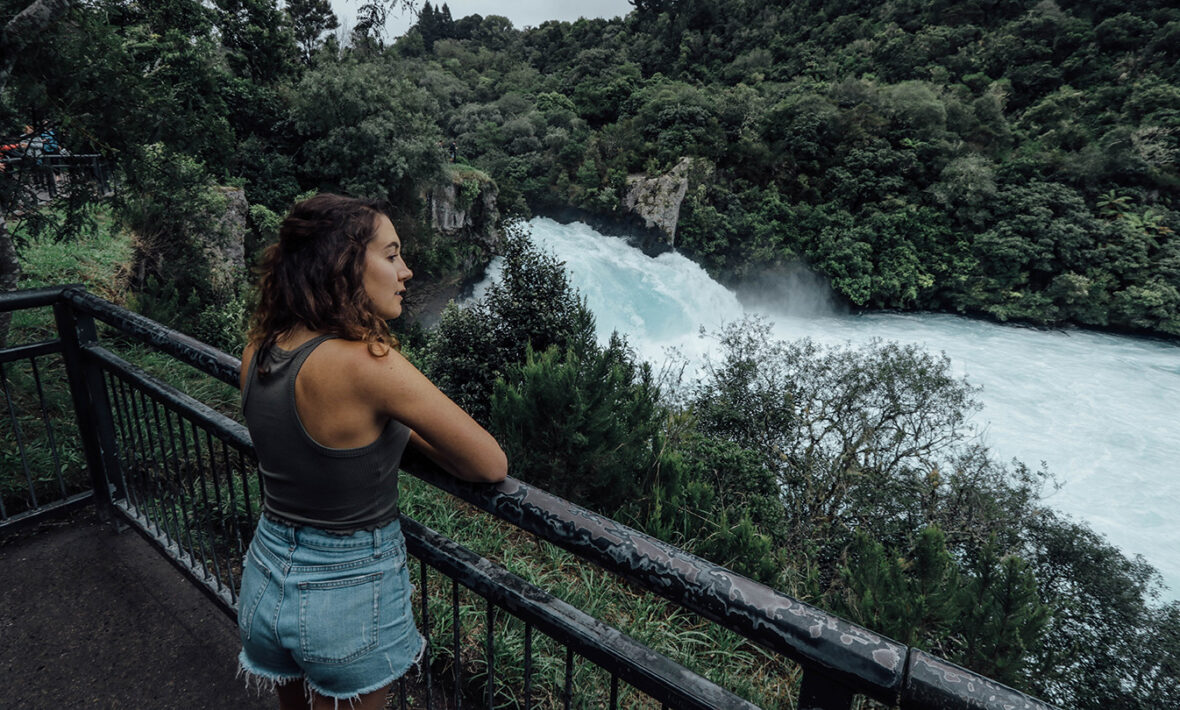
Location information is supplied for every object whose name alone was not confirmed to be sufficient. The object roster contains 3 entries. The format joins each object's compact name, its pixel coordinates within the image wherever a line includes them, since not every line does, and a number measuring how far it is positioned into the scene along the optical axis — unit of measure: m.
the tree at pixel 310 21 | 23.06
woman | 0.95
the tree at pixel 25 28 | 3.42
